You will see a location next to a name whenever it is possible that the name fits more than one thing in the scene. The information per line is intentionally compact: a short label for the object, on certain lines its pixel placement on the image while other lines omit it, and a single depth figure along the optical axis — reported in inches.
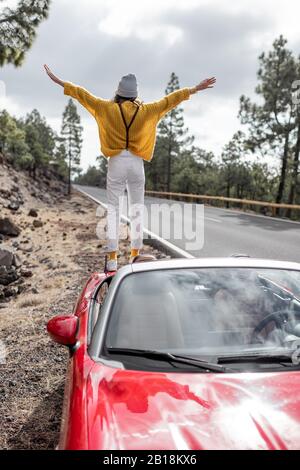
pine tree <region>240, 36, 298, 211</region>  1249.4
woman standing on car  206.7
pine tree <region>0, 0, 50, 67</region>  685.3
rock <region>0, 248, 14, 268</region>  350.3
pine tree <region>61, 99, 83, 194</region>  3100.4
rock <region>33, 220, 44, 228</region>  641.6
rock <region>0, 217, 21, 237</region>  538.4
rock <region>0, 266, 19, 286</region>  335.0
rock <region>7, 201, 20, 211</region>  853.8
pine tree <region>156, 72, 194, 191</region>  2475.4
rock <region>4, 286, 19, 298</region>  302.4
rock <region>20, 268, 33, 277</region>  352.8
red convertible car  69.2
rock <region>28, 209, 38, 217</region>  768.9
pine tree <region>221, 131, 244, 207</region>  2506.2
